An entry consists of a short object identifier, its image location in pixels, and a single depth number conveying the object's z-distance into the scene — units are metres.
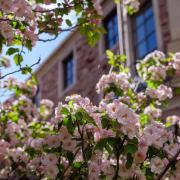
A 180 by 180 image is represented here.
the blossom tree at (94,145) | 3.03
